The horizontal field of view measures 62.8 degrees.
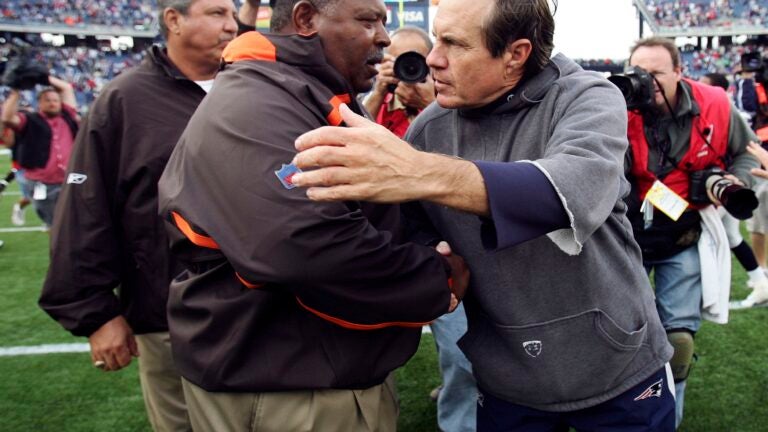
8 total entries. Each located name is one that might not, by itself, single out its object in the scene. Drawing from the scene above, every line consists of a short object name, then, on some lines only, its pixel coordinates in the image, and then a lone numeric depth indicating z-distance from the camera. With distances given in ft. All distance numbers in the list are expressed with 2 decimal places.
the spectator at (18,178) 22.21
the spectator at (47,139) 22.29
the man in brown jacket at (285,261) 4.08
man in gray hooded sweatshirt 4.70
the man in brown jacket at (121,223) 7.18
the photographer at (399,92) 10.60
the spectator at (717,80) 28.58
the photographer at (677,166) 9.62
